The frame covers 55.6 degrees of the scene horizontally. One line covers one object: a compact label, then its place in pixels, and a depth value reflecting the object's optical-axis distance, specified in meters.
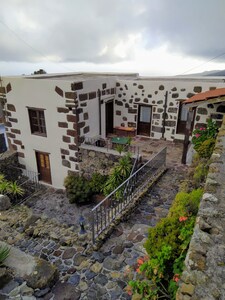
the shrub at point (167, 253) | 2.46
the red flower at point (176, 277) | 2.24
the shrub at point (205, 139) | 5.89
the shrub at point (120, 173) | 7.50
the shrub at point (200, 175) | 4.44
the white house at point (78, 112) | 8.30
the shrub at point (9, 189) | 8.84
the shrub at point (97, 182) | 8.30
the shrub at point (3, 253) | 3.74
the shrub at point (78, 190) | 8.34
